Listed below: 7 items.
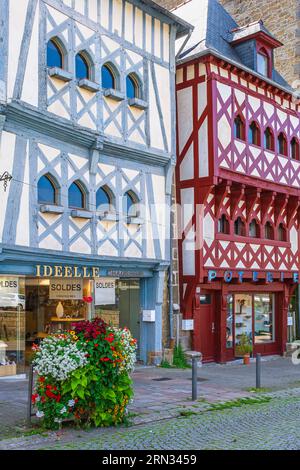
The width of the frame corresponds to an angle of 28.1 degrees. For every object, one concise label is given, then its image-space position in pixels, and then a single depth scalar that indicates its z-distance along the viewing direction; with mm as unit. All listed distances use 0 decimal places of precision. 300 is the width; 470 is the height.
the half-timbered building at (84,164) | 11633
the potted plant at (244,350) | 17088
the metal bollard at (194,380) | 10298
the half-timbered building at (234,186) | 15961
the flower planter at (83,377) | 7695
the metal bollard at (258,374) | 11992
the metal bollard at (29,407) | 8039
